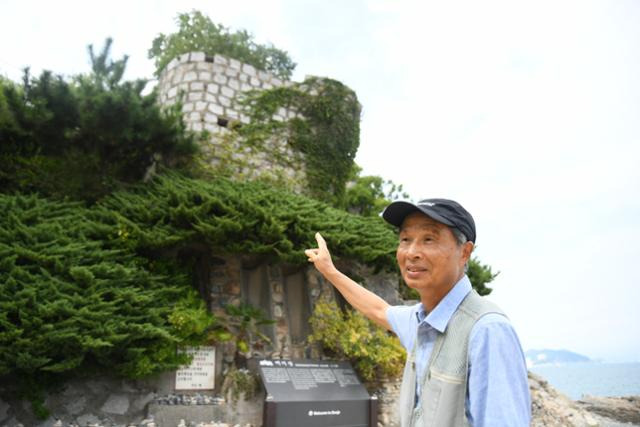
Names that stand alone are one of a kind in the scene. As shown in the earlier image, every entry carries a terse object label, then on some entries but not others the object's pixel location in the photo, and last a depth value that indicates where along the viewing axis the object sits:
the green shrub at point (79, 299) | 5.75
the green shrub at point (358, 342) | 8.38
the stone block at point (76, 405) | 6.40
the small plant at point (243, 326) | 7.97
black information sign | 6.70
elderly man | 1.39
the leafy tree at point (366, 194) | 13.39
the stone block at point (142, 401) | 6.75
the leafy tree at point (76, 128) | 7.96
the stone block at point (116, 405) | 6.59
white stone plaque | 7.26
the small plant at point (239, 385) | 7.32
